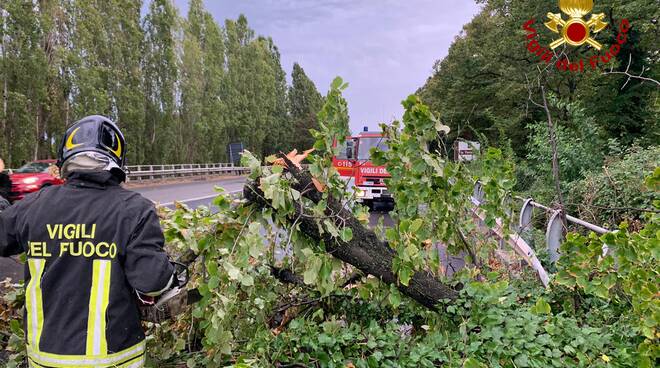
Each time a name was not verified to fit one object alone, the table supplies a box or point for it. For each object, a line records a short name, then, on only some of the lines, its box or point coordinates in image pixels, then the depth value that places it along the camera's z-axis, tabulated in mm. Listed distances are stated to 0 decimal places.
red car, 11116
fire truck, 12953
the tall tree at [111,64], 23672
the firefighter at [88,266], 1649
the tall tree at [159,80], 31547
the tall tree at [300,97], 63938
